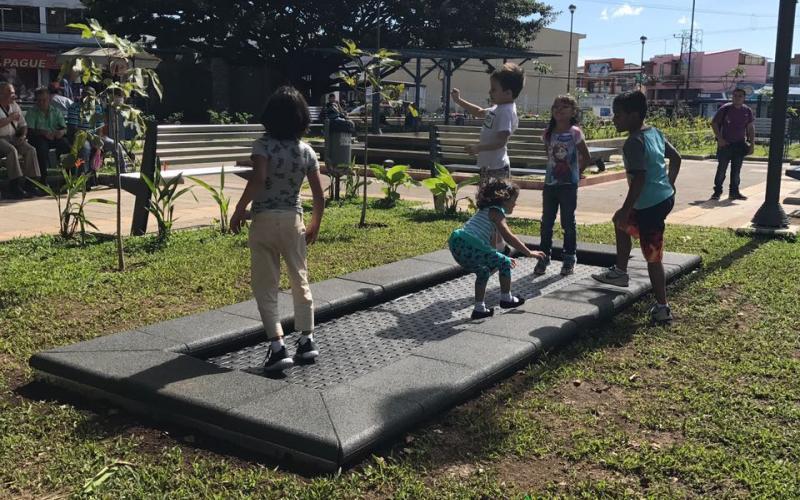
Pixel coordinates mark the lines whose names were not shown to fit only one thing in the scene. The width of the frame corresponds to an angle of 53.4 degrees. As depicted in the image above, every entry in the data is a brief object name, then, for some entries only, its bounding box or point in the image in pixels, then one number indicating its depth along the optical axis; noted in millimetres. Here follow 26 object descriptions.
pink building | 84688
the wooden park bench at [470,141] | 15242
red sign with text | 44312
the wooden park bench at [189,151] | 8133
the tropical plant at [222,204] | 8013
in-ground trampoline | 3369
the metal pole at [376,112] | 25141
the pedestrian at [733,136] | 12375
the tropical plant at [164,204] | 7539
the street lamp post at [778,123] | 8352
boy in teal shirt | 5195
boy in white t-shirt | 6172
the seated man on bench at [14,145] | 10422
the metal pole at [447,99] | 25906
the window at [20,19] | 49094
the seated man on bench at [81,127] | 11844
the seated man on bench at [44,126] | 11211
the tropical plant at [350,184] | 11206
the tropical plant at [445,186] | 9617
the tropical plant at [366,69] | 8805
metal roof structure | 25006
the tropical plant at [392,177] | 10403
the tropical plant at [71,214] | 7383
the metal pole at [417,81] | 28308
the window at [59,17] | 50375
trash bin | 11656
